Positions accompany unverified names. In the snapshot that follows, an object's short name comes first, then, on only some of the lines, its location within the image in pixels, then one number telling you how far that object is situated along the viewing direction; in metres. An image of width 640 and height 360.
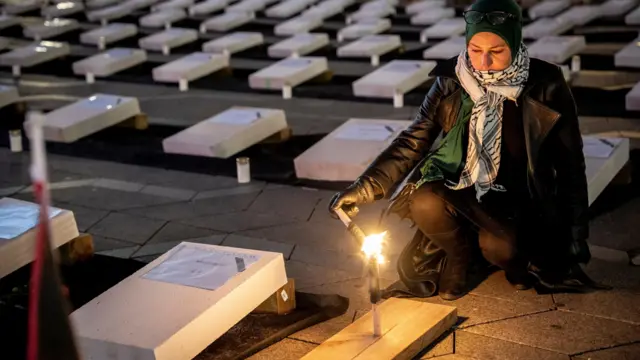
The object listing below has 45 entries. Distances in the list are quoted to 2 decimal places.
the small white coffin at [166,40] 12.04
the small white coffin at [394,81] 8.58
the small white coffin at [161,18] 14.03
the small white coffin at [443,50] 10.10
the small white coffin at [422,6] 13.95
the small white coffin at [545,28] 10.99
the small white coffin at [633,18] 11.95
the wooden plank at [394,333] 3.66
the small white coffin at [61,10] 15.57
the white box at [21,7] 15.84
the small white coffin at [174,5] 15.19
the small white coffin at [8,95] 9.18
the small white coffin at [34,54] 11.28
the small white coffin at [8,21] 14.34
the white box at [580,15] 11.89
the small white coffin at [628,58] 9.06
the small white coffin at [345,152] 6.28
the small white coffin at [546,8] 12.52
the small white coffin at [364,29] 12.10
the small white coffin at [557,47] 9.48
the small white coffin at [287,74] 9.30
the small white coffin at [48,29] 13.50
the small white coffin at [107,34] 12.71
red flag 2.05
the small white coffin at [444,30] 11.61
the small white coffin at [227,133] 7.08
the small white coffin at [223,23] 13.34
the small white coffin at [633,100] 7.64
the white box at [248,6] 14.37
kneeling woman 3.94
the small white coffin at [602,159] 5.41
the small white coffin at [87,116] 7.85
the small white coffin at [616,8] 12.77
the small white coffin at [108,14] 14.75
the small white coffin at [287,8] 14.20
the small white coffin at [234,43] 11.36
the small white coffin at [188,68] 9.99
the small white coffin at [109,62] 10.62
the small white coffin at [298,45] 10.90
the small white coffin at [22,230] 4.57
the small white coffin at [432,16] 12.99
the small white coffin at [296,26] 12.55
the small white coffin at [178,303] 3.62
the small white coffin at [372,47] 10.67
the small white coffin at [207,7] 14.90
